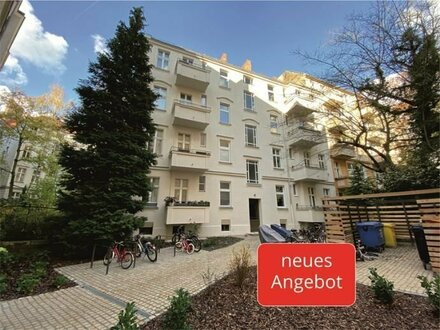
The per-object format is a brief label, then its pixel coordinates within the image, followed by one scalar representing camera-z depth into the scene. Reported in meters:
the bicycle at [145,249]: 8.53
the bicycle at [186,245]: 10.09
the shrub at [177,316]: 3.00
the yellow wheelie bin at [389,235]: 9.84
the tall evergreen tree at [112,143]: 8.61
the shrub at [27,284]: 5.47
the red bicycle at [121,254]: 7.80
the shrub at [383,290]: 3.75
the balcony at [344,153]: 21.64
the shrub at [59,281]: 5.89
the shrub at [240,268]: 4.69
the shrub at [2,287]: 4.89
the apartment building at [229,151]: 14.63
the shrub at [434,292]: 3.35
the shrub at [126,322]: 2.51
